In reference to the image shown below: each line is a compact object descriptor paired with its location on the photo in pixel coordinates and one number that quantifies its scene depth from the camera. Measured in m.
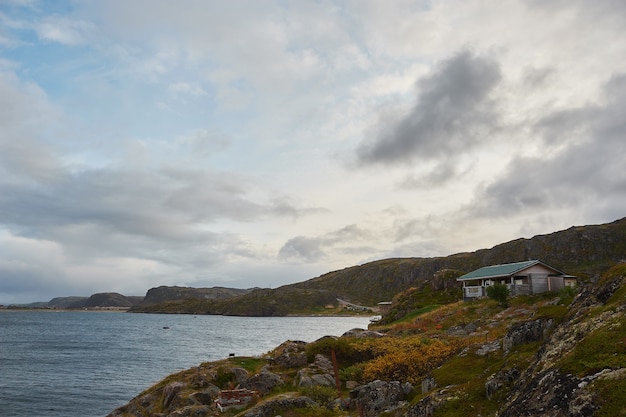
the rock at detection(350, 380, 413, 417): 18.89
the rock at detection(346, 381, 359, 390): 28.93
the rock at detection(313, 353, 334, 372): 34.23
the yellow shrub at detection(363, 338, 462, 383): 27.12
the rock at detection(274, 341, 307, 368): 36.78
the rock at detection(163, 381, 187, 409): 36.16
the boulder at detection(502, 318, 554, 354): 15.56
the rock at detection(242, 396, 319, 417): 24.50
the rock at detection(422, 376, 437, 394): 17.25
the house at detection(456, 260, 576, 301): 63.49
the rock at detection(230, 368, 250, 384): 37.31
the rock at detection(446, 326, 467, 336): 41.58
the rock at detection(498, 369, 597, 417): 8.27
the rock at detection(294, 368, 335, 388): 30.05
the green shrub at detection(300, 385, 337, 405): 26.07
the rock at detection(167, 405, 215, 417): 28.70
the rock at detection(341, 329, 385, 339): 44.34
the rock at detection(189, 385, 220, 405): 32.60
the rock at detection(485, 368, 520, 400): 12.47
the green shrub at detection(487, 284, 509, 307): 54.03
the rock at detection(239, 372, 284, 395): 31.67
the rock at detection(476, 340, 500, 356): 18.80
